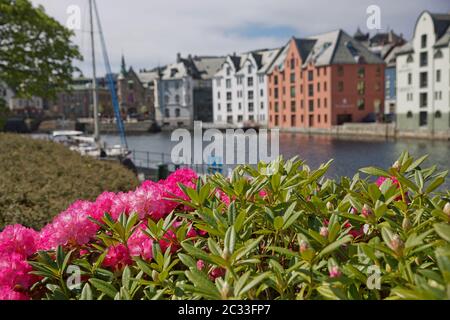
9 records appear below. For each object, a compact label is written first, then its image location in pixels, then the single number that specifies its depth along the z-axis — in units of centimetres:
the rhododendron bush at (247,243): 175
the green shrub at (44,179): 764
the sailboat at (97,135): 2847
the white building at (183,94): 10056
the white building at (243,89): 7619
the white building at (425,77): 4441
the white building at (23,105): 11388
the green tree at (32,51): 2003
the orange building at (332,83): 5978
